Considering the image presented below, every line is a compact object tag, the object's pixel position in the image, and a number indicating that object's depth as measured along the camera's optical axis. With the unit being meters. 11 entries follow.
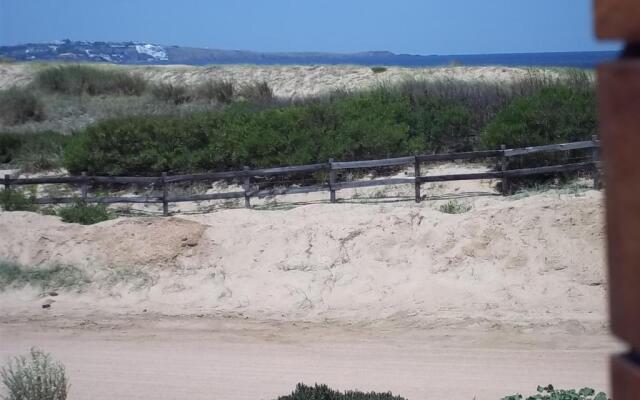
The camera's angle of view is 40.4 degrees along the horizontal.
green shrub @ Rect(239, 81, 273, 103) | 35.47
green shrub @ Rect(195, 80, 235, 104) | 37.69
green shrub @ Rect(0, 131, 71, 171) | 26.48
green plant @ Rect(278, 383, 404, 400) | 7.93
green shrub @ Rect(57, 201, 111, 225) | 19.30
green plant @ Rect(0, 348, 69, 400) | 8.62
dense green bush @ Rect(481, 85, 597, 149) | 21.30
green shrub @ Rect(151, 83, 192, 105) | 38.59
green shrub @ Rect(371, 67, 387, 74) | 42.76
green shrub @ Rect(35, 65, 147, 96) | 42.50
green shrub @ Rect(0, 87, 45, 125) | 37.06
